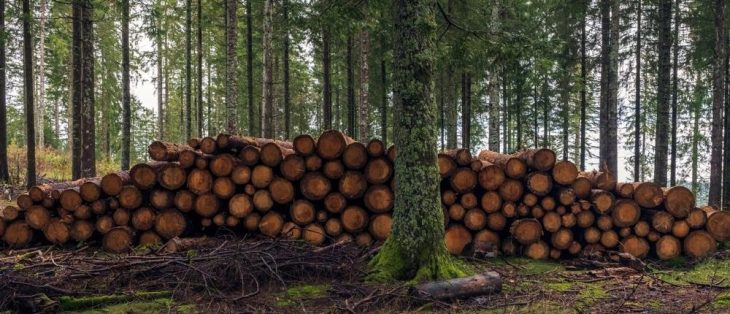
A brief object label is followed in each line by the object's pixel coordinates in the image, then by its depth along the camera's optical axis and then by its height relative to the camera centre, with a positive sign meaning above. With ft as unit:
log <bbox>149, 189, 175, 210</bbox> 24.43 -2.60
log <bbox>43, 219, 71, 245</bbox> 23.73 -4.17
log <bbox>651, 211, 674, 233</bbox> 24.49 -3.92
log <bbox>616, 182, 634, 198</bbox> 24.98 -2.28
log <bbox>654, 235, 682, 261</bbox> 24.53 -5.26
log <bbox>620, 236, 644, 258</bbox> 24.75 -5.27
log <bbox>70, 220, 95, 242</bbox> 23.89 -4.16
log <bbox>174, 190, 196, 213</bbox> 24.36 -2.70
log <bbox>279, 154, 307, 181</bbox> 24.11 -0.95
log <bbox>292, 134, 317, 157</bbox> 23.94 +0.18
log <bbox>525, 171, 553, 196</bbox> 24.40 -1.85
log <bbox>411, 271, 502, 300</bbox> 16.15 -4.97
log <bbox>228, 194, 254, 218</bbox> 24.30 -2.97
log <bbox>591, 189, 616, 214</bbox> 24.62 -2.82
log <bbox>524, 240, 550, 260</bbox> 24.61 -5.44
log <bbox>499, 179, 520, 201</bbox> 24.64 -2.23
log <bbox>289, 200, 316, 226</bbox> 24.27 -3.29
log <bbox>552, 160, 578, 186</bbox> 24.52 -1.33
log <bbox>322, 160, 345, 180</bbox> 24.07 -1.06
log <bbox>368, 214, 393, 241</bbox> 24.14 -4.03
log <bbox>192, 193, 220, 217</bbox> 24.34 -2.87
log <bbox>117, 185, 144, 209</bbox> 24.02 -2.45
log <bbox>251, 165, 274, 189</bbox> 24.26 -1.41
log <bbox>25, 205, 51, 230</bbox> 23.85 -3.43
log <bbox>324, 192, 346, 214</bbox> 24.23 -2.78
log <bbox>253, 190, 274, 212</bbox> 24.35 -2.67
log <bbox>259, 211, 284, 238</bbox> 24.39 -3.97
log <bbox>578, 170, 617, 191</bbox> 25.09 -1.81
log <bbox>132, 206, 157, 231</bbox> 24.18 -3.60
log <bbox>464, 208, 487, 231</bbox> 24.61 -3.74
